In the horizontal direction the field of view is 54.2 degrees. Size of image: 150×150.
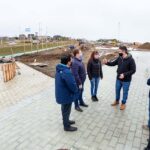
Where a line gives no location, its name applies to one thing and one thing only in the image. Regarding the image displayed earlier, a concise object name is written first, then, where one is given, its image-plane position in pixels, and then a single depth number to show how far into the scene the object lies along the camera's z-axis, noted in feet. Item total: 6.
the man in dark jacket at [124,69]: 12.29
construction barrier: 21.27
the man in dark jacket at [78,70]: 11.82
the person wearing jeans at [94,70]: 13.76
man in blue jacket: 9.15
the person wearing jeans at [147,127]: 8.54
